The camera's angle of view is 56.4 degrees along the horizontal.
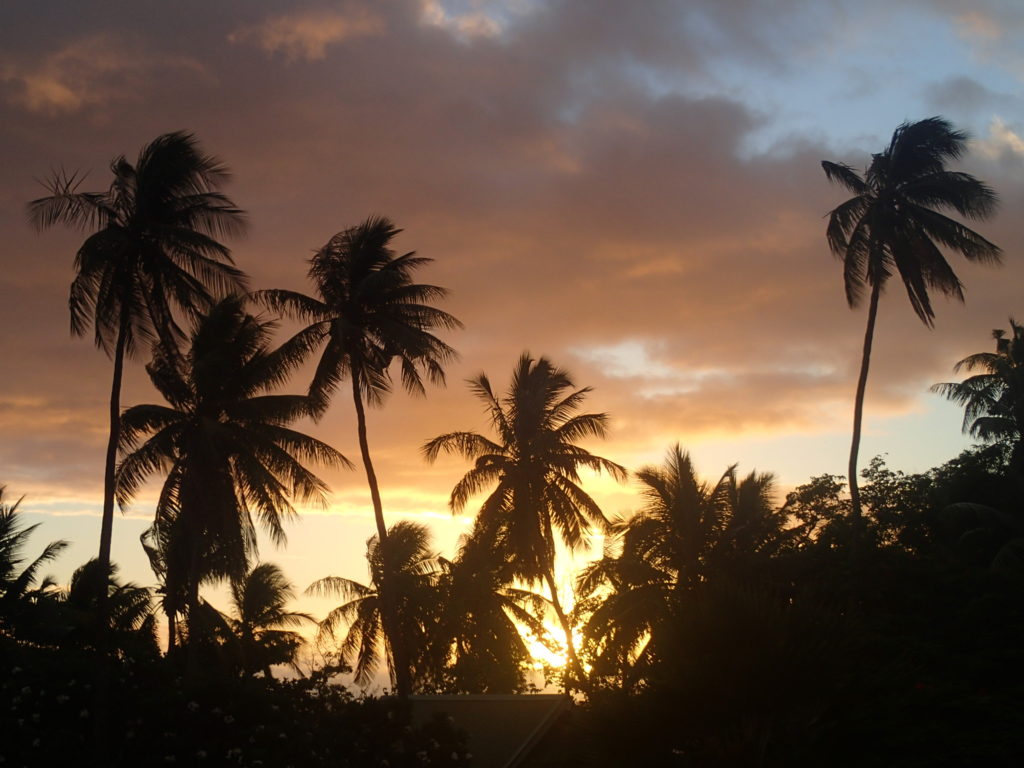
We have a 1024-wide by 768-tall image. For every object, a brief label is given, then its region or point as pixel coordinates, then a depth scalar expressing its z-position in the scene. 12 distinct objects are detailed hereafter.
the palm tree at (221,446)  25.52
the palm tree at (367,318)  27.70
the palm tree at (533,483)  32.34
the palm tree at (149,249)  22.55
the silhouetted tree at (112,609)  28.28
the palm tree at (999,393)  38.43
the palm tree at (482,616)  36.78
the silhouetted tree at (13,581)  32.41
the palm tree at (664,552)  28.14
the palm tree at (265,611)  38.56
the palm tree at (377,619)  36.81
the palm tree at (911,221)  28.78
